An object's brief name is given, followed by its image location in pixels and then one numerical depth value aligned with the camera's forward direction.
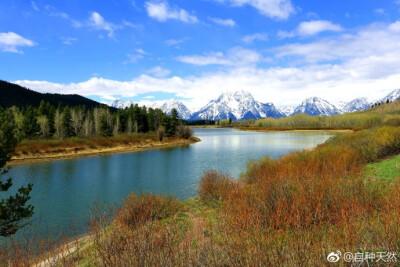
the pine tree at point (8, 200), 11.05
